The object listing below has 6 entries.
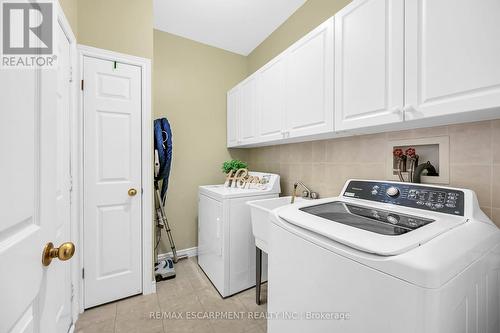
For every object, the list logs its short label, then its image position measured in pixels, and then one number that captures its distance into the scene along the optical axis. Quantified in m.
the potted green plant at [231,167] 2.50
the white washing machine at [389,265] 0.61
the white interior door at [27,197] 0.46
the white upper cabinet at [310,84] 1.47
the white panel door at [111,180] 1.73
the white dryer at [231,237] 1.93
